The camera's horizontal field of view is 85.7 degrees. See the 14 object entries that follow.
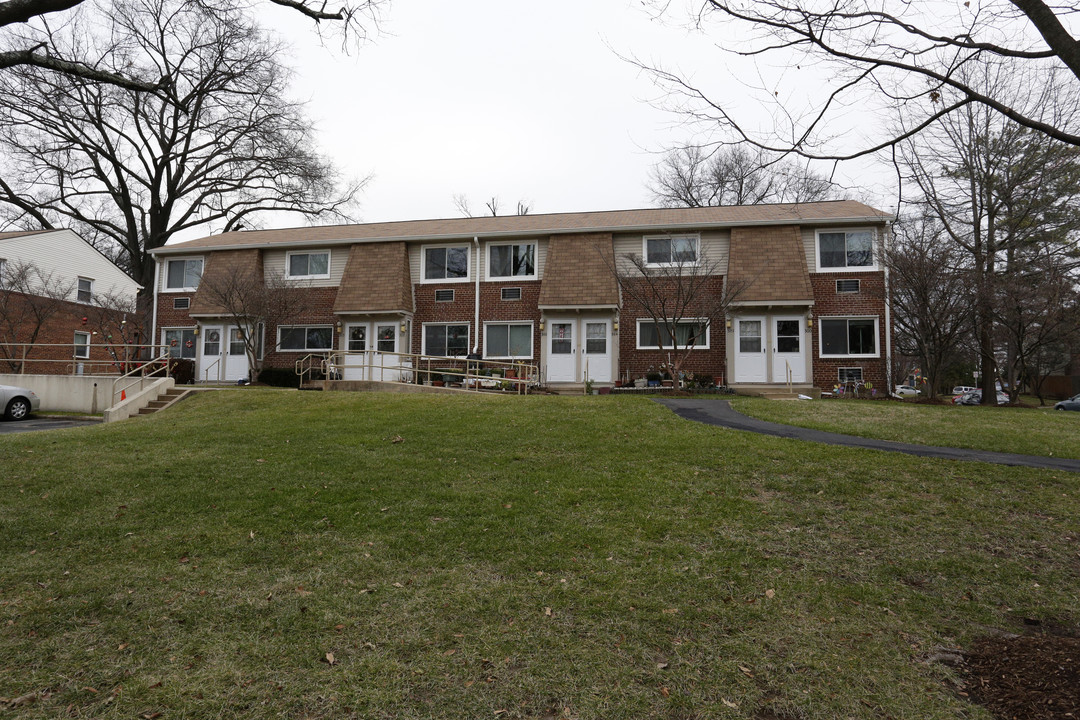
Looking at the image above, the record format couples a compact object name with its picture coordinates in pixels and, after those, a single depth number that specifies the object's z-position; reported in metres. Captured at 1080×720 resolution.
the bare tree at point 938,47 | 3.54
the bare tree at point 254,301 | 19.20
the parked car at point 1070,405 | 25.78
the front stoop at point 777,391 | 17.39
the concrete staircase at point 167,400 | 14.19
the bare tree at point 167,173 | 28.88
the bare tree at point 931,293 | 15.85
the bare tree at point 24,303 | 23.02
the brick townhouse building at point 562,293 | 18.23
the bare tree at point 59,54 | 5.29
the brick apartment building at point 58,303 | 23.66
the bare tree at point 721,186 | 34.09
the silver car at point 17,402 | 15.25
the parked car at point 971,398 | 32.12
